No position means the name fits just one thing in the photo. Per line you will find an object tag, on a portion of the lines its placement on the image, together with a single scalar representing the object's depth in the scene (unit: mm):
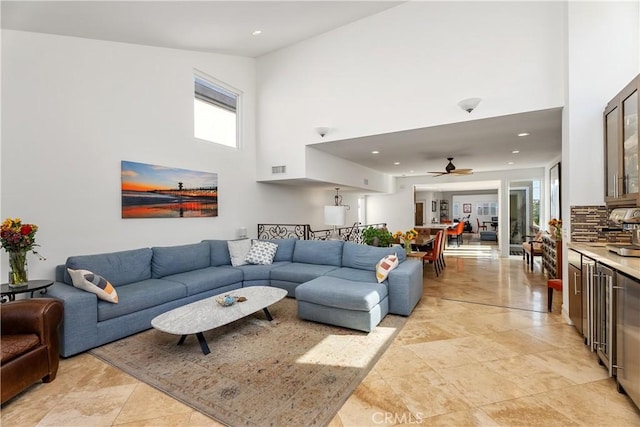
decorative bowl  3072
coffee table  2596
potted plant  5164
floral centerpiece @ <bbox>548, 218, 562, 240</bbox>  4696
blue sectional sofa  2875
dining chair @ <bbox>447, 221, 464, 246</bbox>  10775
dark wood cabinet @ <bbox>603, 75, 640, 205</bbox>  2609
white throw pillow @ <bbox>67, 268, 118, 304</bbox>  2904
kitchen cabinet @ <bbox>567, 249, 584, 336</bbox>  2945
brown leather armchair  2023
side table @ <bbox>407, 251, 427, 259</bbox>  5433
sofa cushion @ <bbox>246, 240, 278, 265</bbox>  4906
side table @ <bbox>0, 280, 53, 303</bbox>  2625
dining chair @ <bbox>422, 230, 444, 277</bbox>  5957
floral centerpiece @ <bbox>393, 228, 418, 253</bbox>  5016
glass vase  2764
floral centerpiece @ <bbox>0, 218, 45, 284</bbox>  2686
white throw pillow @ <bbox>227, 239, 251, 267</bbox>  4863
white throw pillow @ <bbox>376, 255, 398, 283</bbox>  3709
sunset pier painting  4070
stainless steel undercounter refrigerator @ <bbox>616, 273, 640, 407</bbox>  1875
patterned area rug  2010
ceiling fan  6357
